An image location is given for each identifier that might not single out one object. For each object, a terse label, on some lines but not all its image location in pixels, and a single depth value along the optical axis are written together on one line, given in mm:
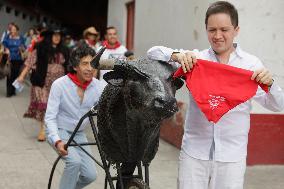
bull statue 2654
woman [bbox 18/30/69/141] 7855
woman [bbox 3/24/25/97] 13250
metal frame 3279
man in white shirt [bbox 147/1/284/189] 2939
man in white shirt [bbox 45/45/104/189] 4180
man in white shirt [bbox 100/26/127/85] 8502
